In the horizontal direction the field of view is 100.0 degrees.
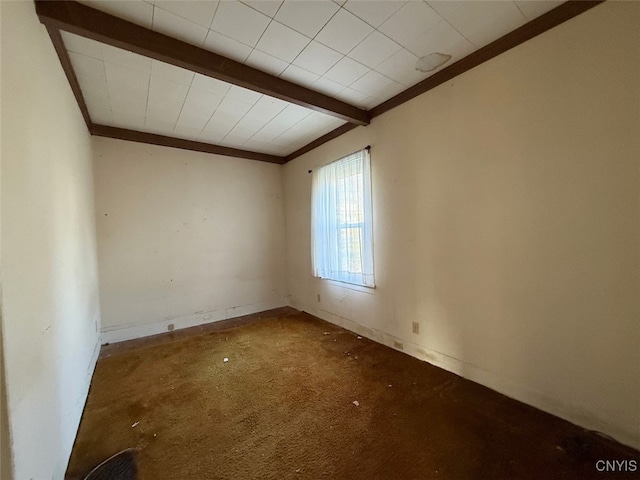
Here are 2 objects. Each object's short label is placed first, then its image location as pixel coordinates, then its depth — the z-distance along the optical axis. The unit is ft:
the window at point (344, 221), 9.94
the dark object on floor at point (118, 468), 4.63
